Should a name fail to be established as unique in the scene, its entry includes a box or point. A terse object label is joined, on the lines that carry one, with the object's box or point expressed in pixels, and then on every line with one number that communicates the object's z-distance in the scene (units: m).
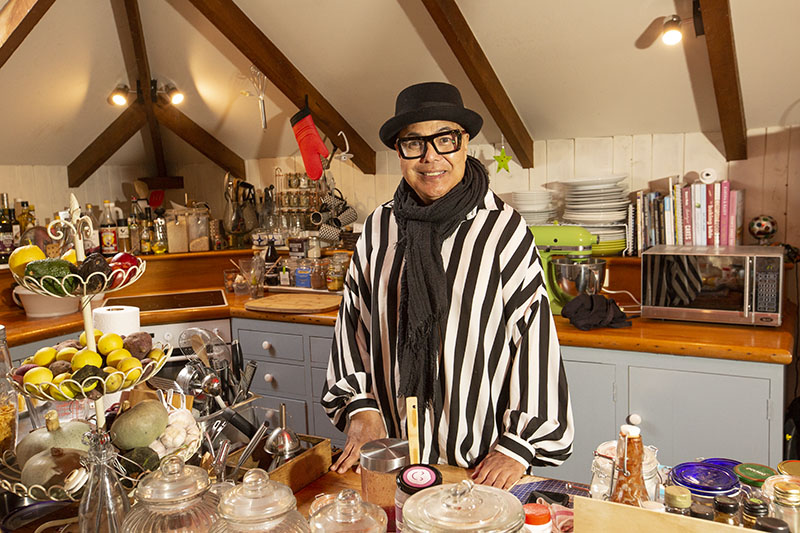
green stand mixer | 2.79
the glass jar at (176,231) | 4.12
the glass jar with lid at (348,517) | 0.79
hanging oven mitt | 3.67
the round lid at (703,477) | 0.95
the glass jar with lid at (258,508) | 0.78
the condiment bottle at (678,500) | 0.87
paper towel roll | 2.02
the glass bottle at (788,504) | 0.86
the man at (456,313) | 1.57
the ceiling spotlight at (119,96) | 3.83
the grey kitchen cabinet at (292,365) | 3.29
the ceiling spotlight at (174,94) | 3.93
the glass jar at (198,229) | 4.20
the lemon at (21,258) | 1.02
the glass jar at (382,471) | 1.07
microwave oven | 2.50
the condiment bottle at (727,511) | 0.89
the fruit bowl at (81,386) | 0.97
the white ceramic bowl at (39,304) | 3.25
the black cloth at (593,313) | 2.64
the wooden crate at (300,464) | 1.24
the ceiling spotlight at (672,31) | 2.45
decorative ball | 2.92
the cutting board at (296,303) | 3.31
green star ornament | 3.41
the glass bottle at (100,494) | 0.97
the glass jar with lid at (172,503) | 0.87
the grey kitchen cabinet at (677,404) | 2.34
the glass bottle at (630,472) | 0.92
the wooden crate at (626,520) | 0.78
